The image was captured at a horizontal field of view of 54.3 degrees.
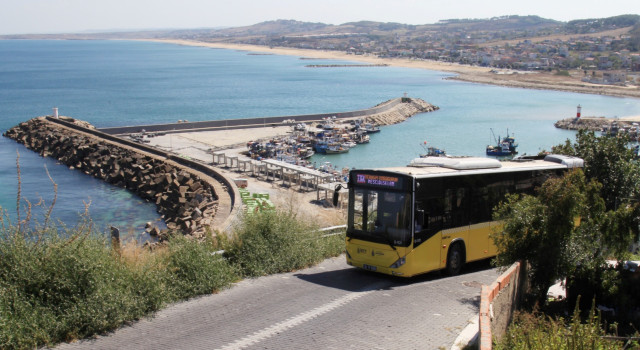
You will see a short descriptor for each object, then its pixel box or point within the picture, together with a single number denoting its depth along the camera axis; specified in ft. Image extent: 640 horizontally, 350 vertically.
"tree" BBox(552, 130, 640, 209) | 47.83
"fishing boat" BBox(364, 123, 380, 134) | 205.67
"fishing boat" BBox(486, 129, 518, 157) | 174.91
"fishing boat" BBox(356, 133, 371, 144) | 186.65
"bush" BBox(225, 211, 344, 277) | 35.42
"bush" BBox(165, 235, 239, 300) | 30.01
